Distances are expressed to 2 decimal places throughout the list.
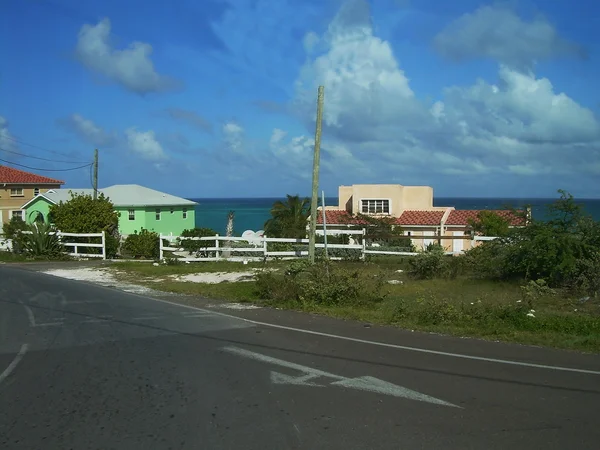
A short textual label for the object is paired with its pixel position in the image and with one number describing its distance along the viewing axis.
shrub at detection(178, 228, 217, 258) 28.73
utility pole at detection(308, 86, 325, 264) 19.94
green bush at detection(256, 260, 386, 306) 15.18
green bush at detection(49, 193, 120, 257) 33.25
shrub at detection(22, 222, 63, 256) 31.61
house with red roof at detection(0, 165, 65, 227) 61.44
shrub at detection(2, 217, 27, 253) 33.15
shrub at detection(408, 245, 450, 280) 19.38
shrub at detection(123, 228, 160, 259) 33.16
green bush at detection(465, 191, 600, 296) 15.95
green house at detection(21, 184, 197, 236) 54.22
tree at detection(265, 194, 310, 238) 45.59
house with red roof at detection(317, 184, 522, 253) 50.47
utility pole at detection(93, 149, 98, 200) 45.09
